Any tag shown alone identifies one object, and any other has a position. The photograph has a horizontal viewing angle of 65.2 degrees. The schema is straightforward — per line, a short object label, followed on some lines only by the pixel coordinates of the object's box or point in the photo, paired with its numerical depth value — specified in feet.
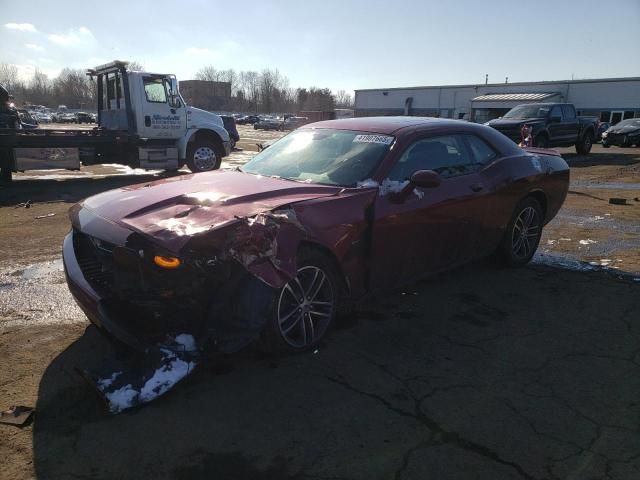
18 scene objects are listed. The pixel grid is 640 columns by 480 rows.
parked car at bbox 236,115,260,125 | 238.68
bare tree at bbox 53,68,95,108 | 389.39
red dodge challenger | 9.61
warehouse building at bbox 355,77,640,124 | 146.20
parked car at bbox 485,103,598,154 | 60.70
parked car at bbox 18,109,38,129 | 67.35
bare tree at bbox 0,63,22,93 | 385.44
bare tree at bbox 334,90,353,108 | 505.78
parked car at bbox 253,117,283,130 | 200.23
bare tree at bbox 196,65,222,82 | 436.76
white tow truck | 39.01
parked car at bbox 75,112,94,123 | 200.54
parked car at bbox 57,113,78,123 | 213.95
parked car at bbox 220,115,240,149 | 80.40
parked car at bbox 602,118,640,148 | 82.17
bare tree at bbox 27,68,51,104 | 404.47
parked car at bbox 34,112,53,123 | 215.51
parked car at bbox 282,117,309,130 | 188.05
